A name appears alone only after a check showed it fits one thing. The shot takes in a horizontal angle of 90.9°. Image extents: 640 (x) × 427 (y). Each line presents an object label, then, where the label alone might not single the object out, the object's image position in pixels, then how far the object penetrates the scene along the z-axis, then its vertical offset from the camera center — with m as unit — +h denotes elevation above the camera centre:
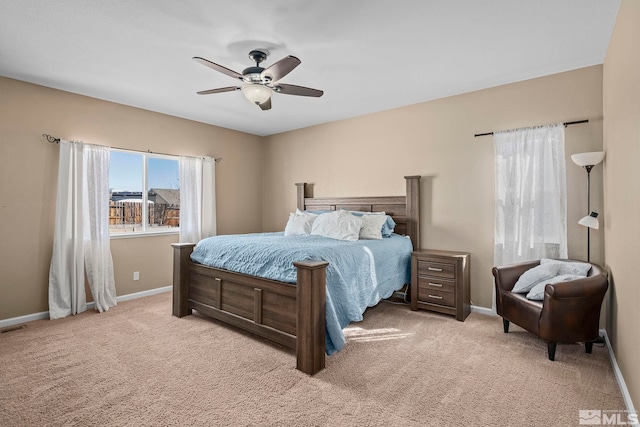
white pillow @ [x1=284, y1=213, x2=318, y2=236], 4.32 -0.16
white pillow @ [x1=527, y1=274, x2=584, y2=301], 2.68 -0.66
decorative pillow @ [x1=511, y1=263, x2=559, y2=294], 2.88 -0.60
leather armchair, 2.46 -0.81
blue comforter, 2.67 -0.49
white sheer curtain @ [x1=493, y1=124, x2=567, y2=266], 3.21 +0.17
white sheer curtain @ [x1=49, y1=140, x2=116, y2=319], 3.65 -0.23
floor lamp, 2.80 +0.44
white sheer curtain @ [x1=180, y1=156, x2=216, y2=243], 4.84 +0.24
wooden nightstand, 3.50 -0.82
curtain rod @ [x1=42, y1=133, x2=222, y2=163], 3.62 +0.88
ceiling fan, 2.49 +1.15
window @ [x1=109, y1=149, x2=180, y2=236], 4.34 +0.30
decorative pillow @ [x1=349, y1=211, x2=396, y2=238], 4.06 -0.17
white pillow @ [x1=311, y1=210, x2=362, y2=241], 3.77 -0.17
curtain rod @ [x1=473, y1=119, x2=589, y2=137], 3.12 +0.88
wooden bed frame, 2.38 -0.78
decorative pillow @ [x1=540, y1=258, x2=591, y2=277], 2.79 -0.52
